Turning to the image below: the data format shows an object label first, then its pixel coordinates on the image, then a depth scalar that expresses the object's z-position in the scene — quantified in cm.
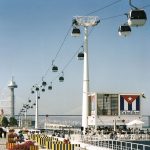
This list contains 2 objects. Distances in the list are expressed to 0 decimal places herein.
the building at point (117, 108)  8775
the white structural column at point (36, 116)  11059
